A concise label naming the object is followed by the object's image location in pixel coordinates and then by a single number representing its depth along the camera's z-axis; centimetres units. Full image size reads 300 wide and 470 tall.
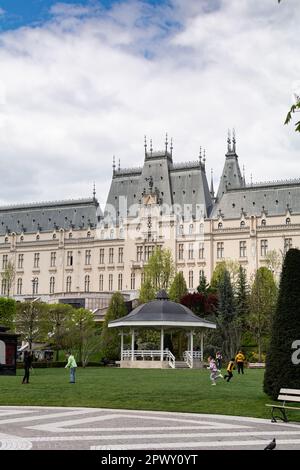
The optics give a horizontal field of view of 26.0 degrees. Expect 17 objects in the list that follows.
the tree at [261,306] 5753
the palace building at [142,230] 8950
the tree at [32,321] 5459
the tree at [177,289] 6906
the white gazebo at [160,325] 4497
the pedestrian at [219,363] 3960
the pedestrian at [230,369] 2714
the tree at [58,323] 5381
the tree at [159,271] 7381
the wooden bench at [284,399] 1444
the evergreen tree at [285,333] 1736
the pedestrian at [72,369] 2552
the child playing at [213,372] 2507
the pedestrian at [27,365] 2606
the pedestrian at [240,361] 3451
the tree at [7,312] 5306
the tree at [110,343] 5453
